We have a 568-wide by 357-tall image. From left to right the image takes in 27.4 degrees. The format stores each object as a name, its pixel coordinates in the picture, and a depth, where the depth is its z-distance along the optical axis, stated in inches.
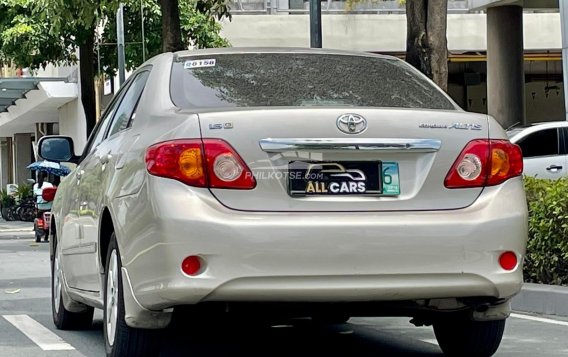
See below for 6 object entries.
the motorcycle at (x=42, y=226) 897.5
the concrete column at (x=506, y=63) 960.9
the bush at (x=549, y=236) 364.5
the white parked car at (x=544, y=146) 712.4
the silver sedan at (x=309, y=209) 208.5
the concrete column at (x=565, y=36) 792.3
